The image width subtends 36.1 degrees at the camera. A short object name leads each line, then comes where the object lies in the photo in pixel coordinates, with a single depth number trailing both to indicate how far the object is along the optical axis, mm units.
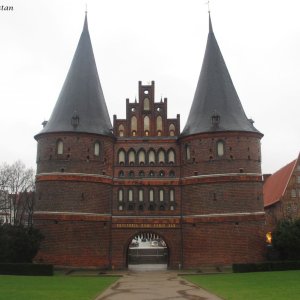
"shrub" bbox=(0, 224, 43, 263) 35469
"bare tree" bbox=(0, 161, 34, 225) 49169
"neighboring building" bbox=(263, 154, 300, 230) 59812
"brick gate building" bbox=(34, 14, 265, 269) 39594
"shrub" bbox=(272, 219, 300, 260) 37875
